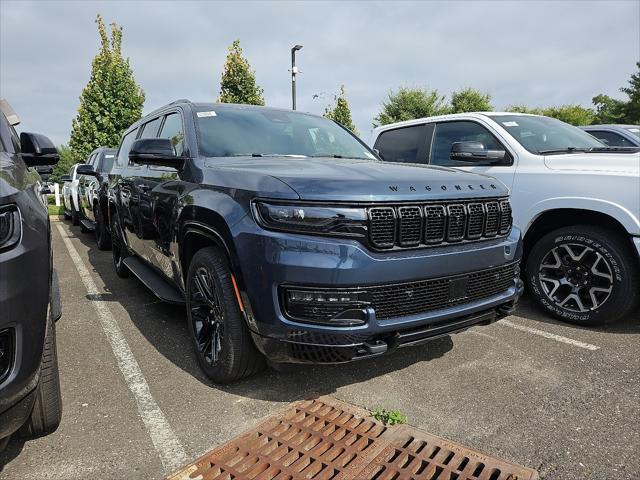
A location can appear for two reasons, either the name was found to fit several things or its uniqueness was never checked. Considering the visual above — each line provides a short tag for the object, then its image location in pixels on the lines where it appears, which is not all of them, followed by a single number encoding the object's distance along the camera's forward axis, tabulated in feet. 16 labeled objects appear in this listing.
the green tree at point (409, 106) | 108.78
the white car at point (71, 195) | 34.60
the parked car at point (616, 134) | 24.11
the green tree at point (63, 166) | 166.13
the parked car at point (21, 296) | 5.35
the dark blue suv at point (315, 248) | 7.50
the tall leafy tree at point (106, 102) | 56.85
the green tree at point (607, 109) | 122.42
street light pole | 49.71
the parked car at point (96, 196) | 21.39
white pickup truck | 11.90
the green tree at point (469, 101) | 114.52
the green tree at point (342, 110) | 80.38
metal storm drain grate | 6.85
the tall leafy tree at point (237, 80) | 52.29
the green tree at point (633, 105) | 115.32
